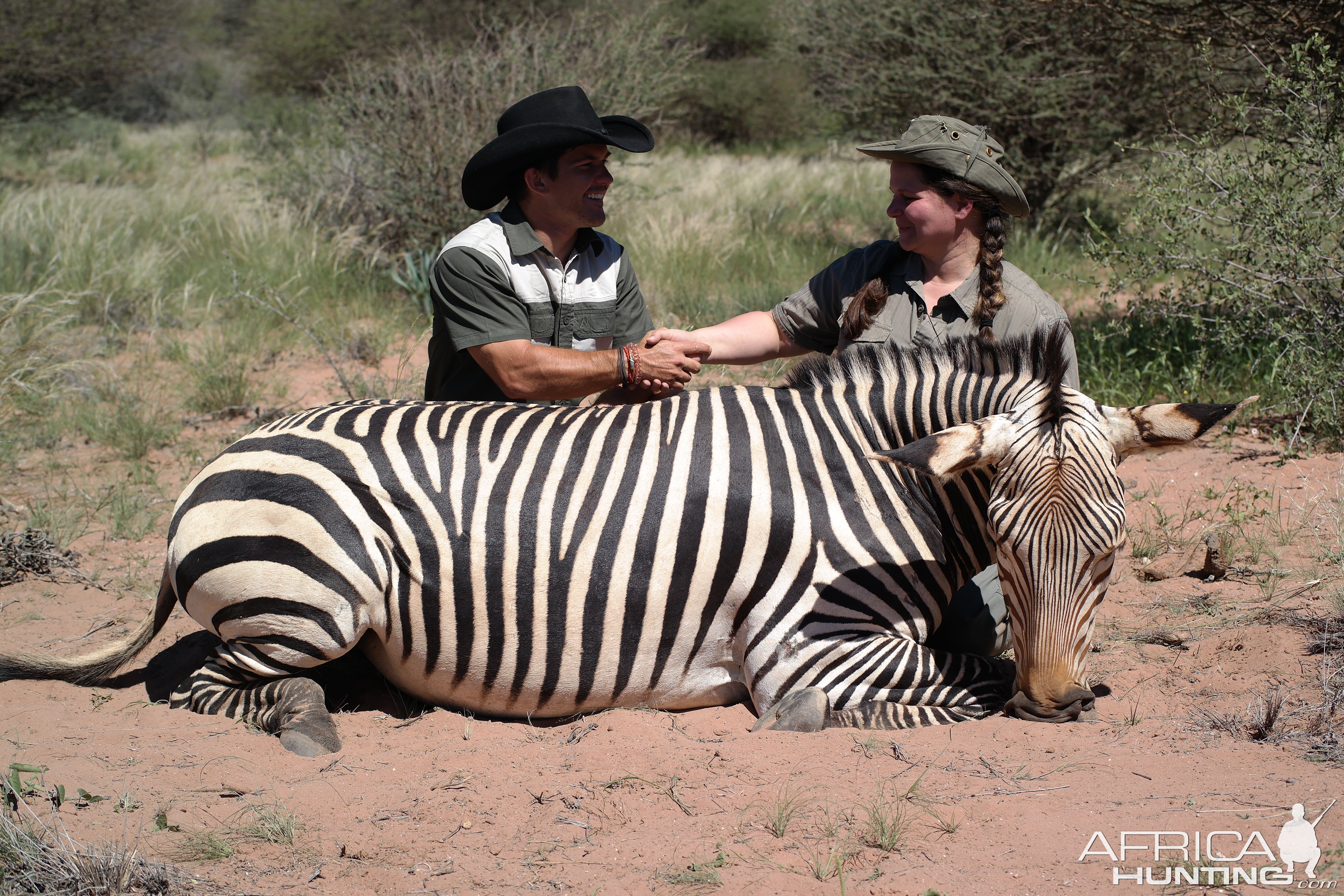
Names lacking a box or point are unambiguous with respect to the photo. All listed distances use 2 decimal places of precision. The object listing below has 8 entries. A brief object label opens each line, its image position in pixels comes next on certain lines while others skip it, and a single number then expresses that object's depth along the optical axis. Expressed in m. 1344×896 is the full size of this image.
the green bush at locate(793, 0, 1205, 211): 9.91
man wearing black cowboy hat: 4.12
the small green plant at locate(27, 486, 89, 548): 5.02
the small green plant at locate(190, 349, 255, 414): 6.88
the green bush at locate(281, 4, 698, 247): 9.12
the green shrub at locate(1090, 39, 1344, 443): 5.50
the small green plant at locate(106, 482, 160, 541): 5.18
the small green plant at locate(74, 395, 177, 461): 6.18
